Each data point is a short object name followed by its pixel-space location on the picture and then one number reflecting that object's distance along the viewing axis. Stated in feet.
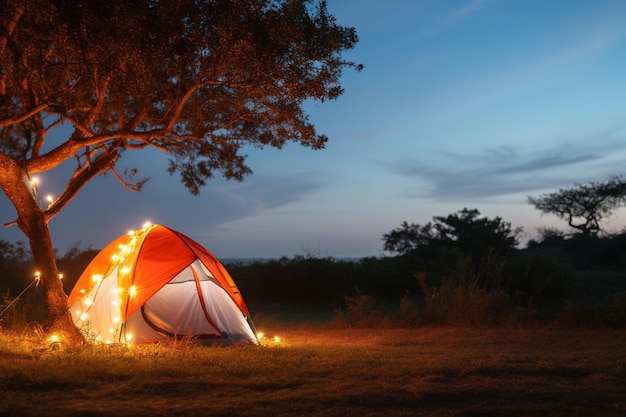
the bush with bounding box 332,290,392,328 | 42.42
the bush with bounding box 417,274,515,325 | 41.55
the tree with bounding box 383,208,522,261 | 84.12
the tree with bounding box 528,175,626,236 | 97.19
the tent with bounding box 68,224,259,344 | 33.04
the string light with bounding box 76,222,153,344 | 32.94
